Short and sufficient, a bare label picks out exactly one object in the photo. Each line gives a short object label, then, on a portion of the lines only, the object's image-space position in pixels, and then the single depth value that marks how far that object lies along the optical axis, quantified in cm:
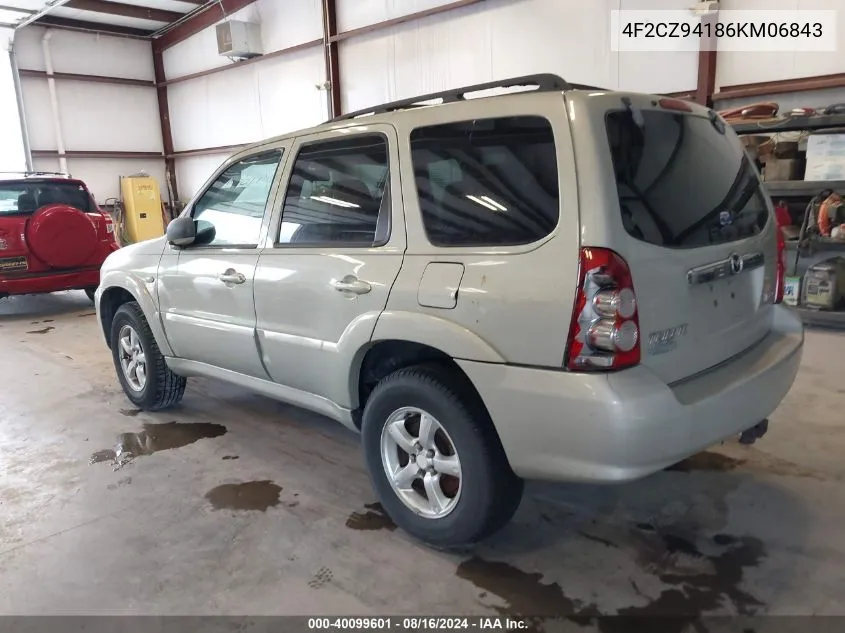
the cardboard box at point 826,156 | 561
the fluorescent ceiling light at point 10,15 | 1152
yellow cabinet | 1499
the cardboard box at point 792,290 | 603
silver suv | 194
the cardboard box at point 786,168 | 605
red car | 732
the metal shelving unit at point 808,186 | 563
